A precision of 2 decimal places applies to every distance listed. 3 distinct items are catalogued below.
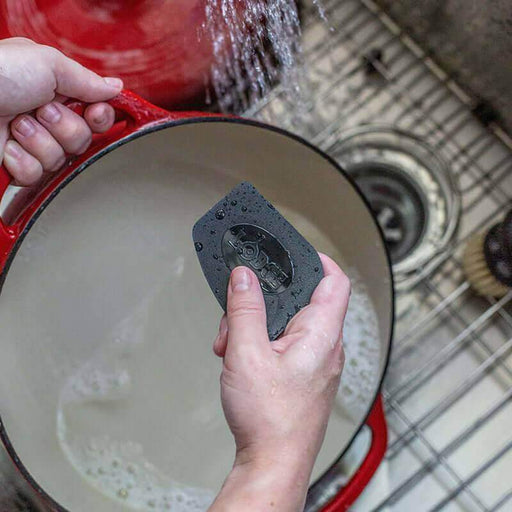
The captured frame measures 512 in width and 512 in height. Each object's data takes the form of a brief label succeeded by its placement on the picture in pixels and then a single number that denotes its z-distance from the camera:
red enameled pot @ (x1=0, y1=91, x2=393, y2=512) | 0.56
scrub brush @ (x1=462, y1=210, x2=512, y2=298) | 0.62
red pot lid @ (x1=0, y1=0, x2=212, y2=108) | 0.59
